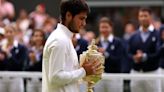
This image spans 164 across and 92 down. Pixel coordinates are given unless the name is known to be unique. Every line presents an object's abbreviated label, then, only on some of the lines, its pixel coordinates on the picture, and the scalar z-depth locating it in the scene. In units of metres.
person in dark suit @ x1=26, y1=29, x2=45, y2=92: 15.26
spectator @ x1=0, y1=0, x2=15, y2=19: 21.95
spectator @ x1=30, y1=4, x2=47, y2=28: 21.15
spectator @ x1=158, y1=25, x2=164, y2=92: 14.95
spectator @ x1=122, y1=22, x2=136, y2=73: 14.92
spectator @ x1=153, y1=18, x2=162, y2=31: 20.81
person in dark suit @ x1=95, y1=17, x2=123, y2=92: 15.01
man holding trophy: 7.81
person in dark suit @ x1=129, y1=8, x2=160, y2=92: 14.72
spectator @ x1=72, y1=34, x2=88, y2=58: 14.84
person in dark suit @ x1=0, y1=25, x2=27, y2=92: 15.47
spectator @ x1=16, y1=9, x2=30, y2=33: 20.99
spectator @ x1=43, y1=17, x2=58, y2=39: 19.23
